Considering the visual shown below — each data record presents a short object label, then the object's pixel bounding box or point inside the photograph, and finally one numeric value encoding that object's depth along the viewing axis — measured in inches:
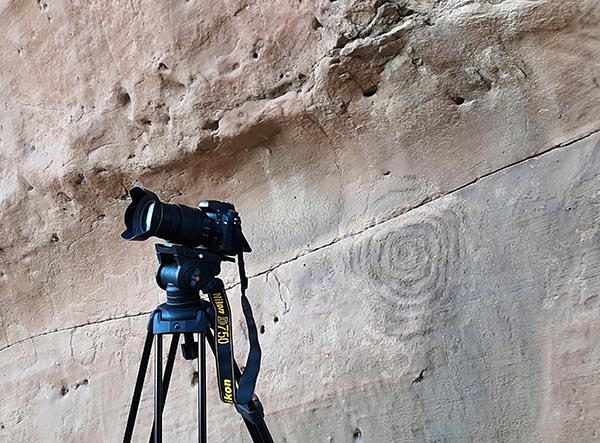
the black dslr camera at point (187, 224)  36.9
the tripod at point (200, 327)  37.4
